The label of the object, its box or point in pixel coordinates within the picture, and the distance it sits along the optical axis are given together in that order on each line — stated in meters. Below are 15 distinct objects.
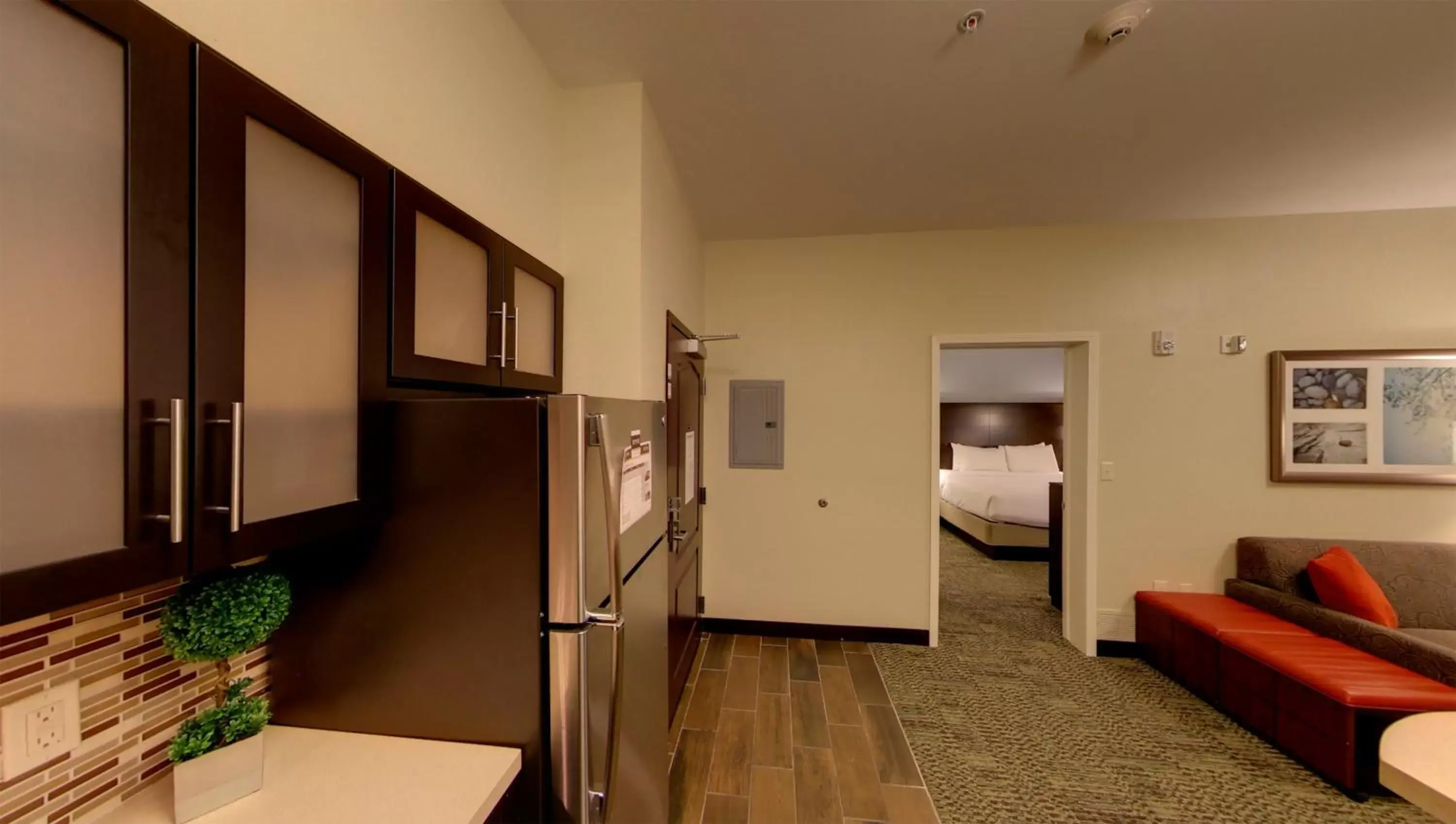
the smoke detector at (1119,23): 1.46
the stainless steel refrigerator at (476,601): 0.92
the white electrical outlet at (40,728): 0.65
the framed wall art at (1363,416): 2.73
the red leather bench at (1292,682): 1.86
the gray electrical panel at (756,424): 3.29
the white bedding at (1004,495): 4.98
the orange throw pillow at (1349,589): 2.34
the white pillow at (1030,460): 6.61
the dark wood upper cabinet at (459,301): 0.99
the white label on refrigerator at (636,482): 1.19
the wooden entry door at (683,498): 2.33
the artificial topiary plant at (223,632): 0.75
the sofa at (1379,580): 2.20
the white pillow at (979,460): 6.65
